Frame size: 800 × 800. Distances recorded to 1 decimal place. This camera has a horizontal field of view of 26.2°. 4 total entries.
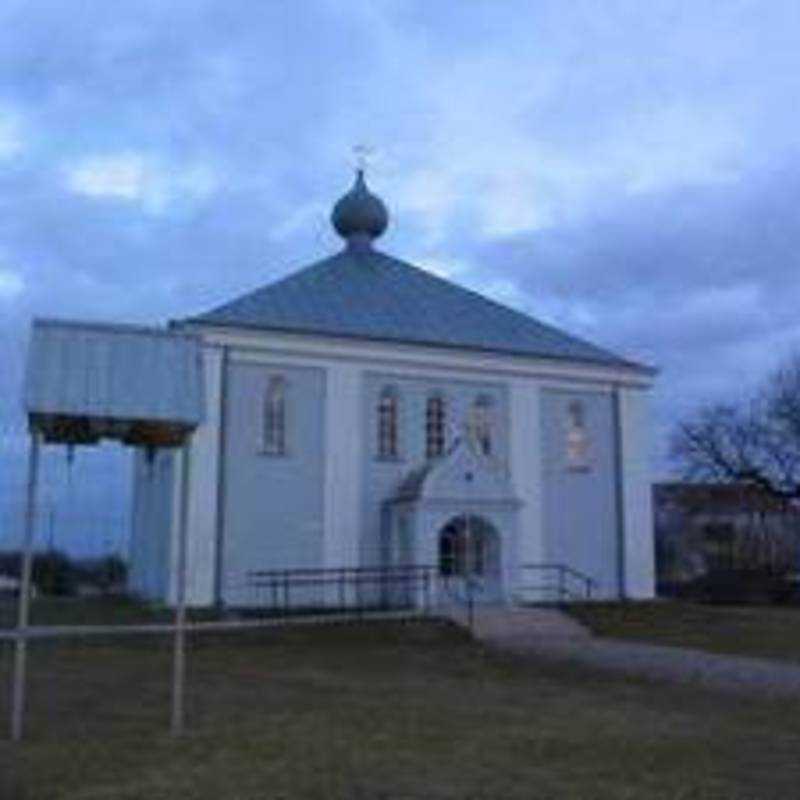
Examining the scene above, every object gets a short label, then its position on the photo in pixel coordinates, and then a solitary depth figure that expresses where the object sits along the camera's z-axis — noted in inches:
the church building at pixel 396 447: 1642.5
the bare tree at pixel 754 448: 2536.9
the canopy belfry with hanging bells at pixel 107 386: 666.8
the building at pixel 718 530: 2965.1
